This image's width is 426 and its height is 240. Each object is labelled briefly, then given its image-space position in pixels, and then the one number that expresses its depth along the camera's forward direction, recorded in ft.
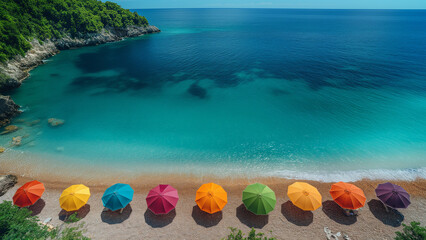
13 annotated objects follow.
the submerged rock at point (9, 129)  79.02
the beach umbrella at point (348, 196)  47.44
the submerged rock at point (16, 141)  73.54
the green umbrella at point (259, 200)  46.34
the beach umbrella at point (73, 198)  46.93
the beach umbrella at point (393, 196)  47.78
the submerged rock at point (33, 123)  85.53
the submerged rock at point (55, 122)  86.55
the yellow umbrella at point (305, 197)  47.32
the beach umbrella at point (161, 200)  46.75
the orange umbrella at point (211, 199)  46.88
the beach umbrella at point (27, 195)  47.83
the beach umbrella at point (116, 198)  47.06
